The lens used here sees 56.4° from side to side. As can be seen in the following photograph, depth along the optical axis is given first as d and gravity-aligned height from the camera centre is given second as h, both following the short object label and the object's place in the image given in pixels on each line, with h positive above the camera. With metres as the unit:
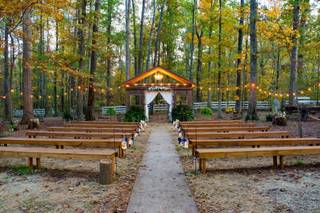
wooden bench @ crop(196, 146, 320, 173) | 6.09 -1.02
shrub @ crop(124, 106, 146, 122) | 19.44 -0.68
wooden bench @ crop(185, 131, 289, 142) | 8.95 -0.95
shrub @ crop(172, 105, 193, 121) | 19.86 -0.62
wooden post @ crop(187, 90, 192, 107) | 21.21 +0.55
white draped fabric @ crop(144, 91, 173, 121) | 21.23 +0.56
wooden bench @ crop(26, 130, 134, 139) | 9.29 -0.97
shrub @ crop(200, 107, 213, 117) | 23.51 -0.66
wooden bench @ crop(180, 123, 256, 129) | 11.79 -0.86
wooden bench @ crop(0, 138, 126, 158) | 7.72 -1.00
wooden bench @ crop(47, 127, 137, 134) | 10.77 -0.92
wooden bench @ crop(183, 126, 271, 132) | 10.53 -0.91
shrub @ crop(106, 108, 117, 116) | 25.50 -0.69
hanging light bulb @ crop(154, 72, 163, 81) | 20.59 +1.92
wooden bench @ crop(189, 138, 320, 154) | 7.59 -0.98
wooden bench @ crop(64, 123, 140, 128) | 11.91 -0.87
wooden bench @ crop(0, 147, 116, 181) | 6.02 -1.03
